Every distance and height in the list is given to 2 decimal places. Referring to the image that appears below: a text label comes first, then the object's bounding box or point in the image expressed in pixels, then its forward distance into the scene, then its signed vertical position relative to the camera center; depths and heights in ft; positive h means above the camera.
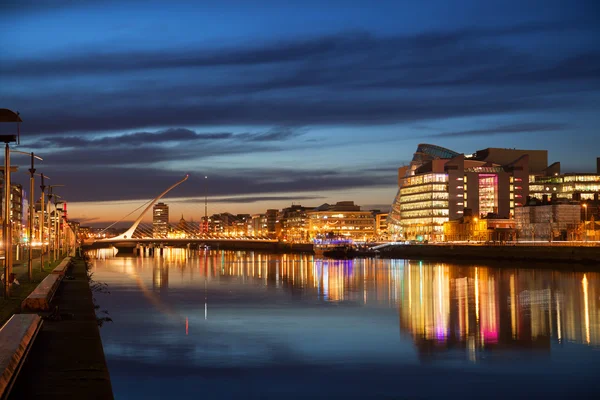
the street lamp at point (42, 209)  221.95 +10.65
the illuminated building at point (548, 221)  525.34 +9.17
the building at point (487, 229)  606.55 +5.15
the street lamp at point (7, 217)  92.99 +3.53
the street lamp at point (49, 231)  249.55 +4.33
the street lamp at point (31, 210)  134.41 +8.25
